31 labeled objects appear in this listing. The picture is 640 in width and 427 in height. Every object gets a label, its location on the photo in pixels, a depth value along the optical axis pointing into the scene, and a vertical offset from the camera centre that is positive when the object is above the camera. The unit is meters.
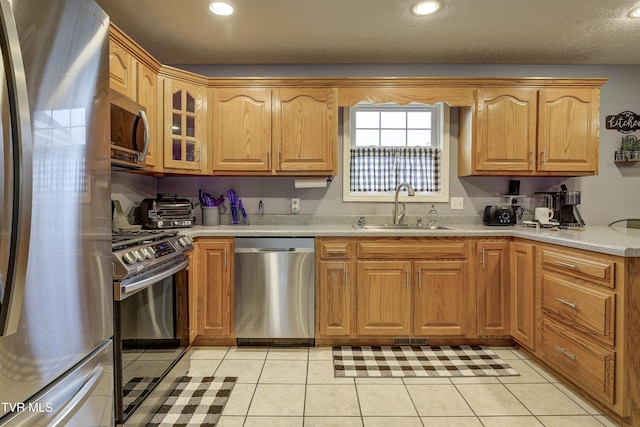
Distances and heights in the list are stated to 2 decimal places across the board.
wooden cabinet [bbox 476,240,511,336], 2.62 -0.60
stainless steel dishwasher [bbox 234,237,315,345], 2.59 -0.60
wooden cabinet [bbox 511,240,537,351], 2.35 -0.59
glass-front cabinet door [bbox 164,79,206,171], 2.70 +0.66
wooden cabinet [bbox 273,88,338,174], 2.88 +0.69
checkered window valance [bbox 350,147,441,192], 3.27 +0.38
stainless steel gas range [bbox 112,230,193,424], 1.48 -0.52
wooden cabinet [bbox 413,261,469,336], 2.62 -0.67
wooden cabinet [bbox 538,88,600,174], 2.86 +0.71
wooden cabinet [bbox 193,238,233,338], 2.59 -0.59
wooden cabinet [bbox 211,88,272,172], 2.88 +0.65
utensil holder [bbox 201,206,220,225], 3.01 -0.06
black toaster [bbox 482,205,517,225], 3.01 -0.05
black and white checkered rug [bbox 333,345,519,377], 2.26 -1.06
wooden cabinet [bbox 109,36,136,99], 2.09 +0.88
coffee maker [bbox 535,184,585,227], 2.87 +0.04
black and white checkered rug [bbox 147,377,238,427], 1.75 -1.07
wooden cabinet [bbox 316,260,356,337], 2.61 -0.67
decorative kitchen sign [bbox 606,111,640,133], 3.20 +0.83
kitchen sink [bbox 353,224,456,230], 3.10 -0.16
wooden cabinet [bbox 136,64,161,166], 2.43 +0.80
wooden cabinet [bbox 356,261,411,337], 2.61 -0.65
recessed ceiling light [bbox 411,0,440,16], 2.25 +1.34
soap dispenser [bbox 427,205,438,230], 3.18 -0.07
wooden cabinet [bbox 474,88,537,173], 2.87 +0.67
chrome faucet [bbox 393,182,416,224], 3.01 +0.01
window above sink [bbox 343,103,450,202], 3.25 +0.48
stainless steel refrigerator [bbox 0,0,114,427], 0.74 -0.02
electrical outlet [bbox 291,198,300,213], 3.22 +0.03
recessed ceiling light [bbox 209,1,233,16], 2.28 +1.34
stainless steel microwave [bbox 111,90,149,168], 1.87 +0.43
